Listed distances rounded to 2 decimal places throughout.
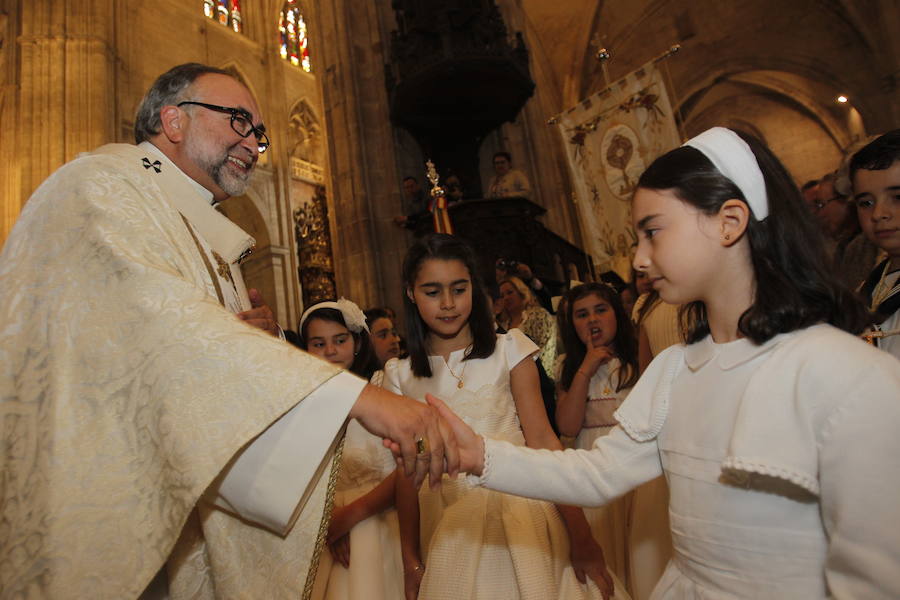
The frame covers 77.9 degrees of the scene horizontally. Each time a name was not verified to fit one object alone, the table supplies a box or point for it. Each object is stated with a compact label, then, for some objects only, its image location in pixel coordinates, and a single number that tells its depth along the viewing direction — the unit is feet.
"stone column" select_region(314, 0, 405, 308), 23.62
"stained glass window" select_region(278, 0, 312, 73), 68.18
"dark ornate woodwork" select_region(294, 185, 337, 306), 60.34
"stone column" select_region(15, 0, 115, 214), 39.14
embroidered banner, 20.17
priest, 3.67
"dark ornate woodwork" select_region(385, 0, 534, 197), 21.30
